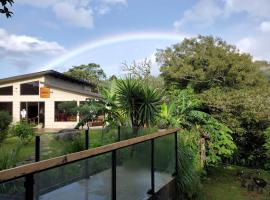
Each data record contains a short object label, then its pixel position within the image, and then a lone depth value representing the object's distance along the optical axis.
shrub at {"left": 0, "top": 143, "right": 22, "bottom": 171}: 3.43
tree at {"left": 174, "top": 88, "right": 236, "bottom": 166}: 6.57
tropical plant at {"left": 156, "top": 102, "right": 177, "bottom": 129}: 5.57
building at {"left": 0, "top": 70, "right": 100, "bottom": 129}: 16.24
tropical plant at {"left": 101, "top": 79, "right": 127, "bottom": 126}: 5.66
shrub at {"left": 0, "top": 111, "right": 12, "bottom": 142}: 8.48
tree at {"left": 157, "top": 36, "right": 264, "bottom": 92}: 10.66
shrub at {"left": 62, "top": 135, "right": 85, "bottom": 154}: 3.48
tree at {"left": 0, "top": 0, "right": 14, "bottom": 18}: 2.29
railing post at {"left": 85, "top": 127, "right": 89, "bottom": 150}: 3.87
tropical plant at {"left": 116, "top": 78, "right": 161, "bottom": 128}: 5.23
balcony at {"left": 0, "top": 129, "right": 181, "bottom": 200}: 1.52
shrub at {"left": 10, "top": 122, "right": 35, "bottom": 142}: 8.74
